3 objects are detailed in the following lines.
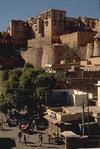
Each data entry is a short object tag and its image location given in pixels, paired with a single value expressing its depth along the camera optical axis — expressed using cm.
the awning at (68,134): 1953
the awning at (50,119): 2508
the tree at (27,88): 3206
